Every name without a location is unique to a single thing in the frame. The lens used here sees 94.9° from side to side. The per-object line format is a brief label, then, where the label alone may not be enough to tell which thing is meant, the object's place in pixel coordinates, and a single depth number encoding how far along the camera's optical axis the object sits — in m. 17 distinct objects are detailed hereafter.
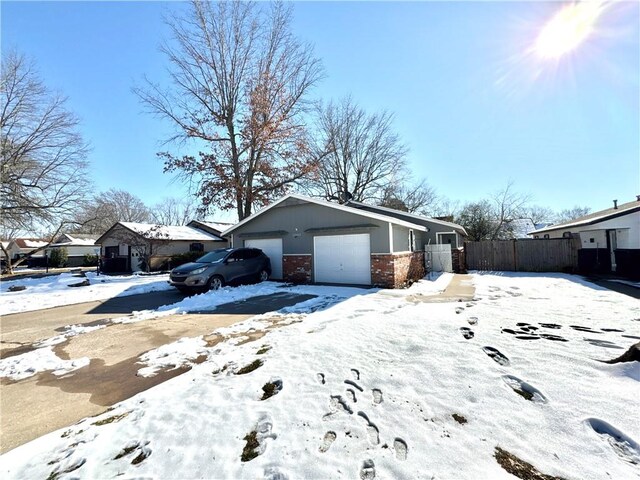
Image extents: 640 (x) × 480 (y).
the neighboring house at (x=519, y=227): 31.43
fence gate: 16.59
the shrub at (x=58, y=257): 32.56
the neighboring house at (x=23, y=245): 43.84
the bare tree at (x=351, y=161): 24.47
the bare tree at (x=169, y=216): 43.91
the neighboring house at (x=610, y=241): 11.97
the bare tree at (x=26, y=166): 16.58
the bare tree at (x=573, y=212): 50.47
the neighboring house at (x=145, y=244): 19.61
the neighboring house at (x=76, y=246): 35.12
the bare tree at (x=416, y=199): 27.61
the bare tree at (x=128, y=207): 39.59
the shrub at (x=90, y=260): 31.73
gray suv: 9.98
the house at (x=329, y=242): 10.82
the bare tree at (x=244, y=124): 17.78
